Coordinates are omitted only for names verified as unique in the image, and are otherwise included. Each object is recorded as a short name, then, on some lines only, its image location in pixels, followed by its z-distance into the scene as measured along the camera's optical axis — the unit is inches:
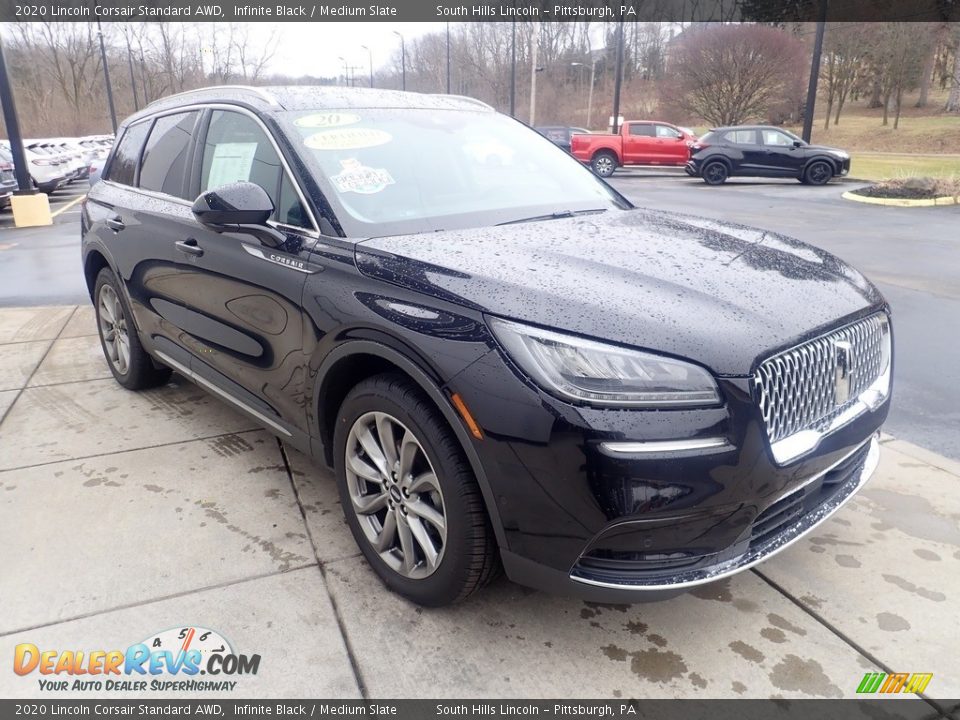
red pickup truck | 995.3
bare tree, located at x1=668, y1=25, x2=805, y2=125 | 1568.7
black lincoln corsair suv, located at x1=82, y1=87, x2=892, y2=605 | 80.7
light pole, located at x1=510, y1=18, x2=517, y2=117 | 1402.1
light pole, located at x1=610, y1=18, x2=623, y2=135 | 1120.2
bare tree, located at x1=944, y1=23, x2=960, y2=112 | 1762.1
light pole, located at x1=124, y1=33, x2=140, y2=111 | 1902.1
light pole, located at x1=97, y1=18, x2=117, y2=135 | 1605.2
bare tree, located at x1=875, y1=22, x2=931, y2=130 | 1696.6
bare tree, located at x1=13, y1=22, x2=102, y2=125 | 1980.8
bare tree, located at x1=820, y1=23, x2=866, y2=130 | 1758.1
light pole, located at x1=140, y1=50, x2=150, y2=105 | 2104.0
